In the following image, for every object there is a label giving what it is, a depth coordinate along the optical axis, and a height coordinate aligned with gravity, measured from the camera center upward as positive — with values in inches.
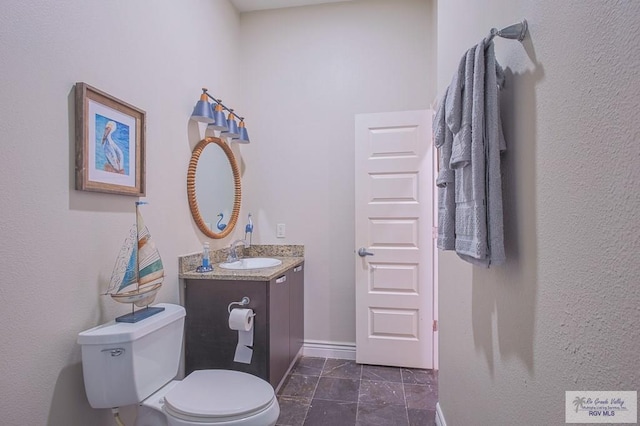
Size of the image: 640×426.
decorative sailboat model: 52.5 -10.5
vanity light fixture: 79.1 +26.4
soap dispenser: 77.6 -12.0
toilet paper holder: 71.1 -19.8
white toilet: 45.9 -27.4
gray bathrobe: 33.6 +6.6
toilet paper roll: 67.5 -26.7
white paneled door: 93.9 -7.6
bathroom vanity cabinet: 71.5 -25.7
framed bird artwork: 49.2 +12.8
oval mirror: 81.0 +8.0
